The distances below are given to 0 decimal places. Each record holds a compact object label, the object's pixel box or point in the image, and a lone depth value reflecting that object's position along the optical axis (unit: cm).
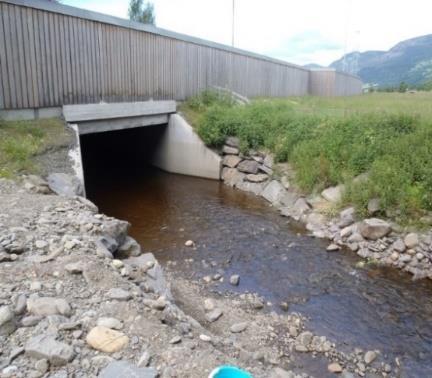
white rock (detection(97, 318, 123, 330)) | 294
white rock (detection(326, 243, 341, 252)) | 732
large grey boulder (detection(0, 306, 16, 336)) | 268
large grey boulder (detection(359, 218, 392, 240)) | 720
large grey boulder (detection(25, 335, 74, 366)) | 248
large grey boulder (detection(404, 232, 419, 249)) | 681
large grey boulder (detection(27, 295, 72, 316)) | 294
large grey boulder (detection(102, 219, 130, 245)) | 500
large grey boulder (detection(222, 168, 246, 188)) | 1160
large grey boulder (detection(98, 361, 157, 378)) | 243
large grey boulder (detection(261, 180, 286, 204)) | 1003
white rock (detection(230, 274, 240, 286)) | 589
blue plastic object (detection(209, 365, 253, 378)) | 242
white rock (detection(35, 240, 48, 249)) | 399
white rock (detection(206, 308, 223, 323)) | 475
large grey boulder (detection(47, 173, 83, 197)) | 664
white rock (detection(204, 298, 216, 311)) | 499
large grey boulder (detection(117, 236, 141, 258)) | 518
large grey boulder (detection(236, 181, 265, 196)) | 1090
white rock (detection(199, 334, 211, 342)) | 347
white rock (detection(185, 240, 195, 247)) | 722
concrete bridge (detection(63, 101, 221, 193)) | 966
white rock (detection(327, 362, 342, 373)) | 411
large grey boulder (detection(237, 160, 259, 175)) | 1139
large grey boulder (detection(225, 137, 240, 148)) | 1191
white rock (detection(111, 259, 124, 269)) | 413
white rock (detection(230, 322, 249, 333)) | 455
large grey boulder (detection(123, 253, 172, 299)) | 446
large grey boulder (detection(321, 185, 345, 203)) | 854
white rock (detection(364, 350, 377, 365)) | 431
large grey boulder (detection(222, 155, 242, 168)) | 1188
